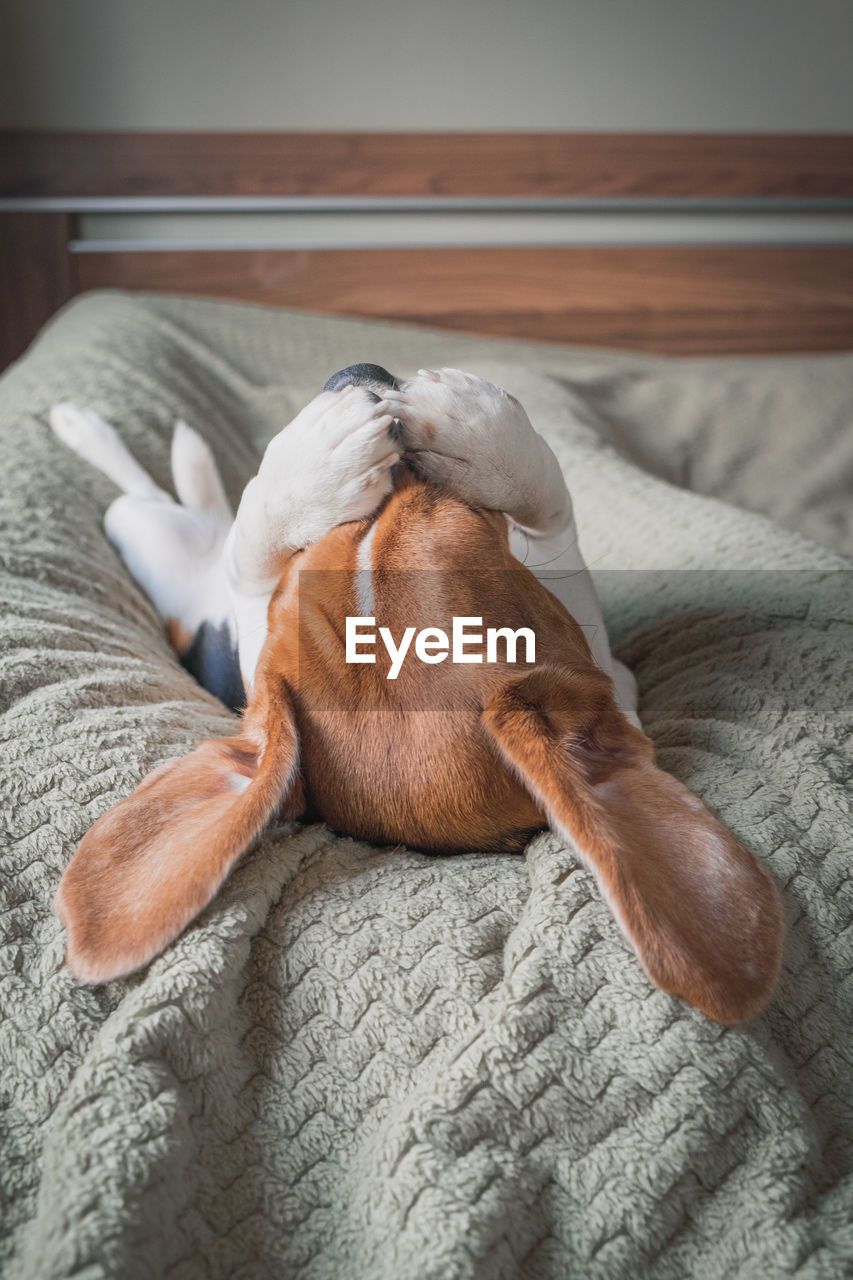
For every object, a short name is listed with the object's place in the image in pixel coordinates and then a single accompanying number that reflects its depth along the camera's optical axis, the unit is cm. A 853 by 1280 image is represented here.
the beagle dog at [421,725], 67
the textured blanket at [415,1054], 57
